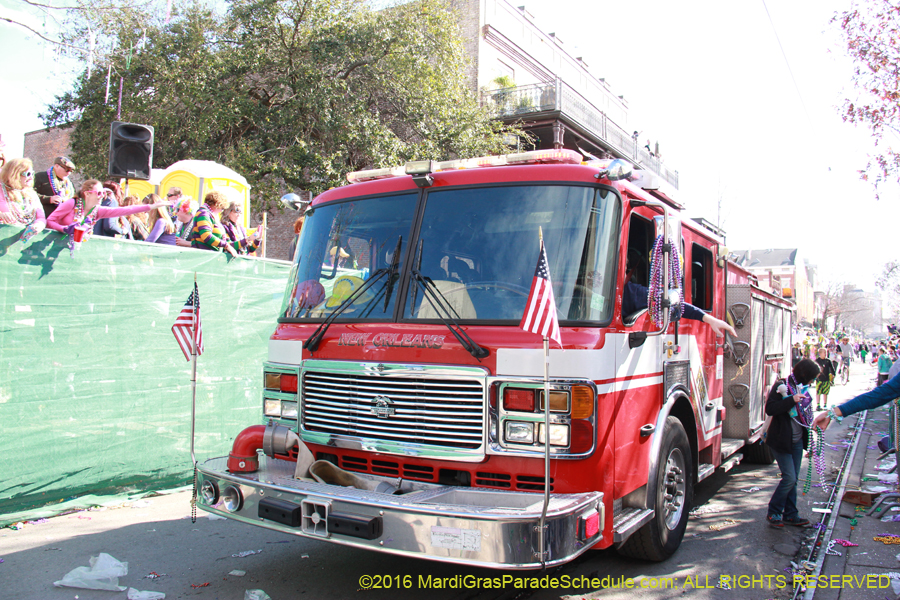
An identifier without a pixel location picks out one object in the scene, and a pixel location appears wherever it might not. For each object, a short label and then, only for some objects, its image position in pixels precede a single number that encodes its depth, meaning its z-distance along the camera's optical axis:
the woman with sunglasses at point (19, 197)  5.46
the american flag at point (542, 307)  3.29
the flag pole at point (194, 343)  4.20
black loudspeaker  7.93
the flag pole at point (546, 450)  3.04
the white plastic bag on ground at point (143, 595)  4.03
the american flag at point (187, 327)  4.78
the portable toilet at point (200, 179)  13.45
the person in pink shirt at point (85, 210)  5.60
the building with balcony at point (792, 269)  83.06
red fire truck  3.44
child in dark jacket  5.80
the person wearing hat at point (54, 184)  6.53
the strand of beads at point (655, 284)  4.22
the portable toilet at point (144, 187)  13.84
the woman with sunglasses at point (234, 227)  7.70
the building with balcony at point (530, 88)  25.27
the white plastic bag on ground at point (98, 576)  4.20
